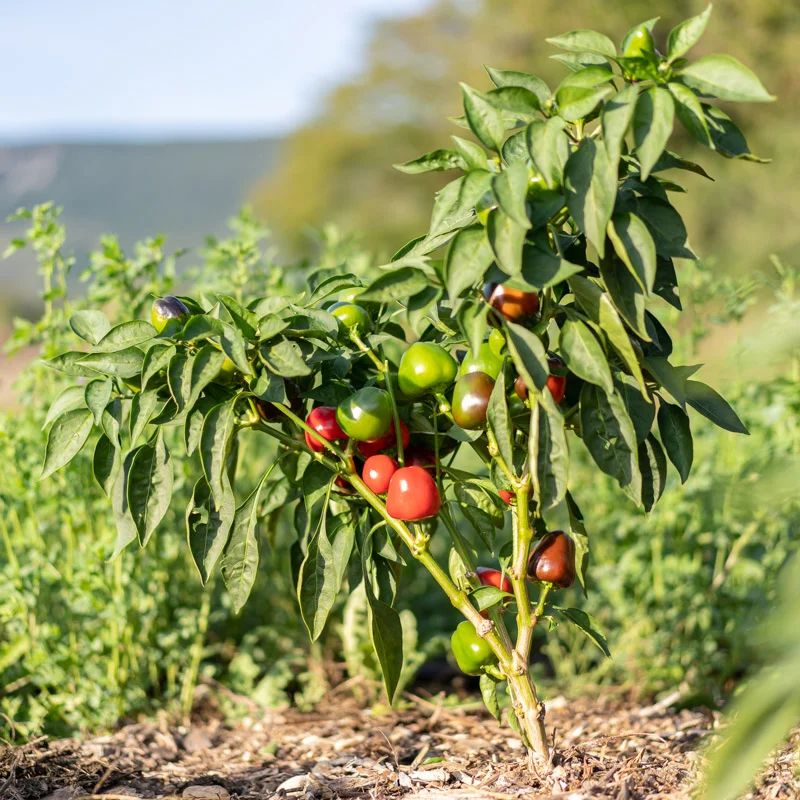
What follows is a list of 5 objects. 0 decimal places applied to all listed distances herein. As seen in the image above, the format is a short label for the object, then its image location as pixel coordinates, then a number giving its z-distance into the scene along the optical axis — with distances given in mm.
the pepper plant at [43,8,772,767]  2217
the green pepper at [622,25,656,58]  2231
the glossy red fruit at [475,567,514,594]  2374
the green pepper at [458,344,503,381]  2292
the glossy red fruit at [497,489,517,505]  2338
